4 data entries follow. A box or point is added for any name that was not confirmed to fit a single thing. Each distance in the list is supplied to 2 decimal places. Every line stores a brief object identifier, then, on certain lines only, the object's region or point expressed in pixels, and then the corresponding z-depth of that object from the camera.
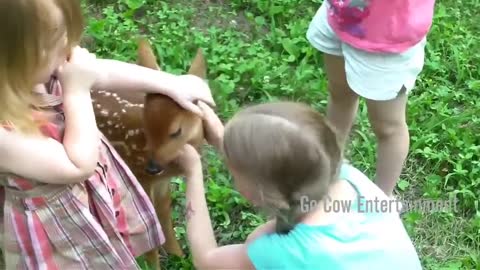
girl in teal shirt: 1.94
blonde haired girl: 2.05
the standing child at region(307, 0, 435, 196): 2.69
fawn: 2.59
